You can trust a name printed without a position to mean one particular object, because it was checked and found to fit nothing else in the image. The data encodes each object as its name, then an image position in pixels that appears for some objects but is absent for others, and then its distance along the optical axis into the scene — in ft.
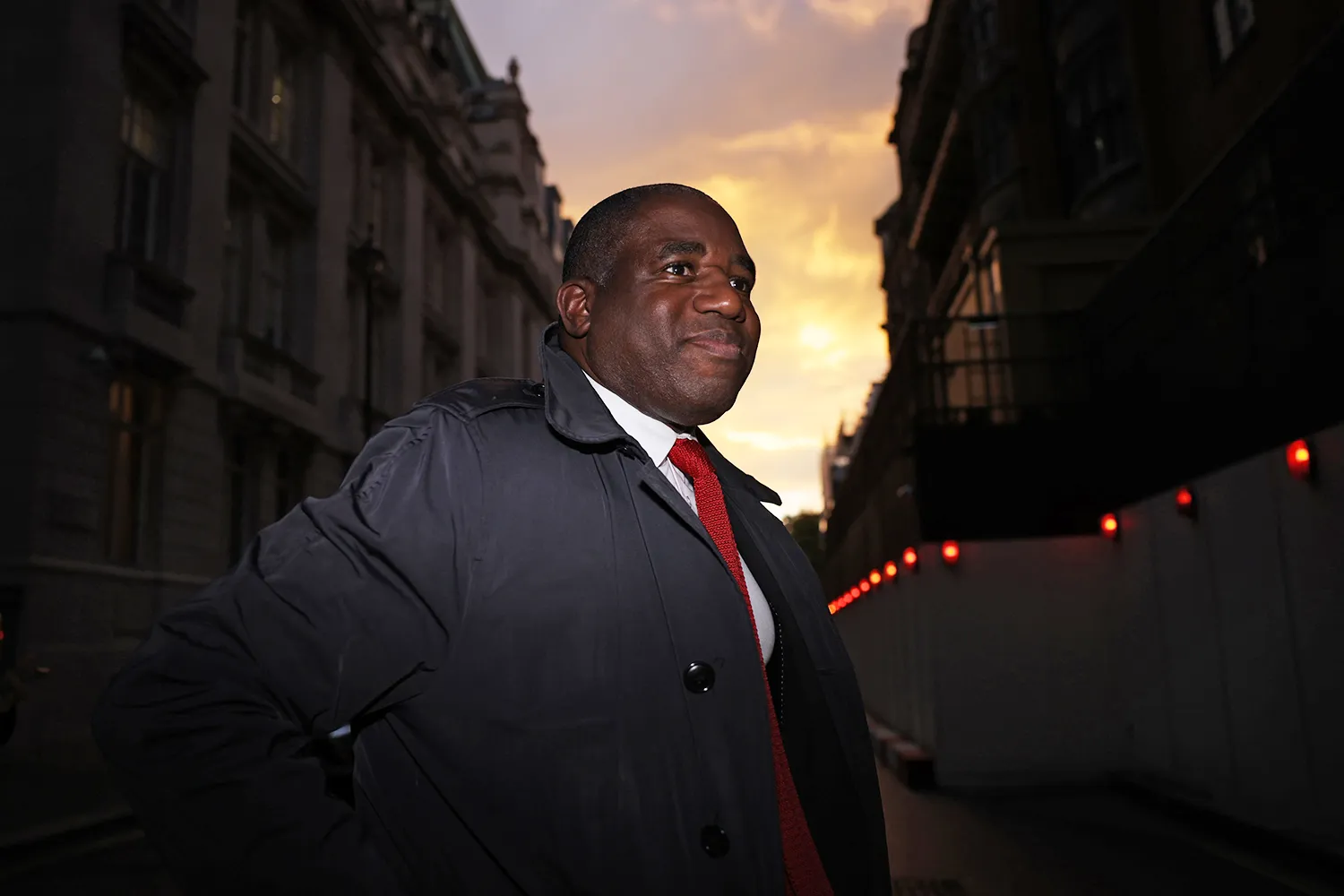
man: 4.23
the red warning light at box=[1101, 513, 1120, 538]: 37.24
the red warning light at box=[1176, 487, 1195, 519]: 29.91
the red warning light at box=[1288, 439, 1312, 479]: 22.89
